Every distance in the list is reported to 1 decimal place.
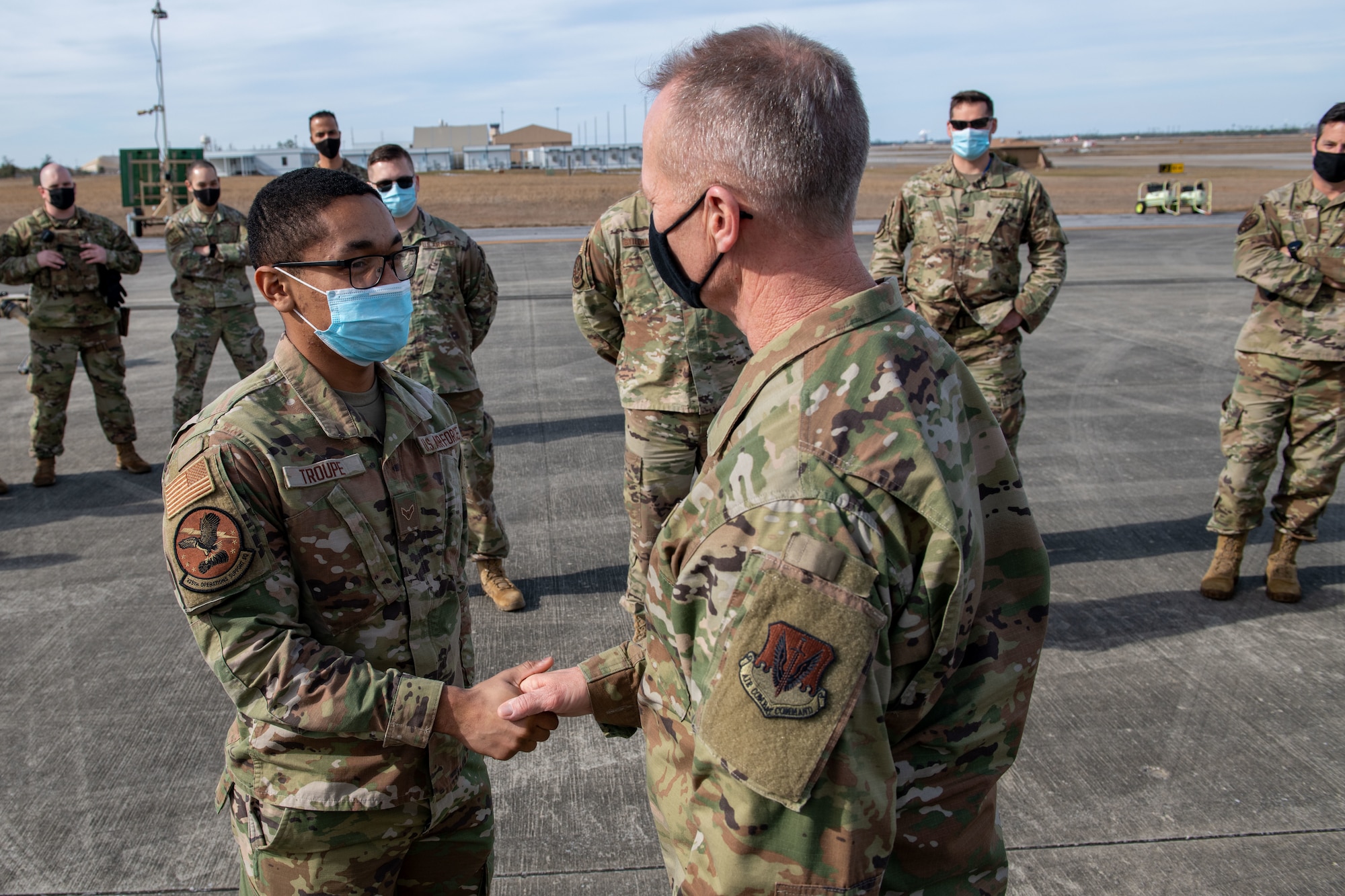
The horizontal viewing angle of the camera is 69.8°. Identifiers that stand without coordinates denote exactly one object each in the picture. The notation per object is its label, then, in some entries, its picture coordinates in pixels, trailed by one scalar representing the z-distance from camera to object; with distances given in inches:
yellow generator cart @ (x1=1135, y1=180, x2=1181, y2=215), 972.6
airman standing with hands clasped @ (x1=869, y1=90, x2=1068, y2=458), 196.4
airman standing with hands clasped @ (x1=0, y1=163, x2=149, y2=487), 257.1
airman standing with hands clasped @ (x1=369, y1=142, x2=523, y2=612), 183.6
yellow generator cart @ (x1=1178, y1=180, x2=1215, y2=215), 957.8
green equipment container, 922.7
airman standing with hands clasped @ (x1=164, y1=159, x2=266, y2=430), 278.4
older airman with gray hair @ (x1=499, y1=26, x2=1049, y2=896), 47.5
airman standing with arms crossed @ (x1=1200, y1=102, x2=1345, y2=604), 178.4
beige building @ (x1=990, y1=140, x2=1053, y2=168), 1651.1
